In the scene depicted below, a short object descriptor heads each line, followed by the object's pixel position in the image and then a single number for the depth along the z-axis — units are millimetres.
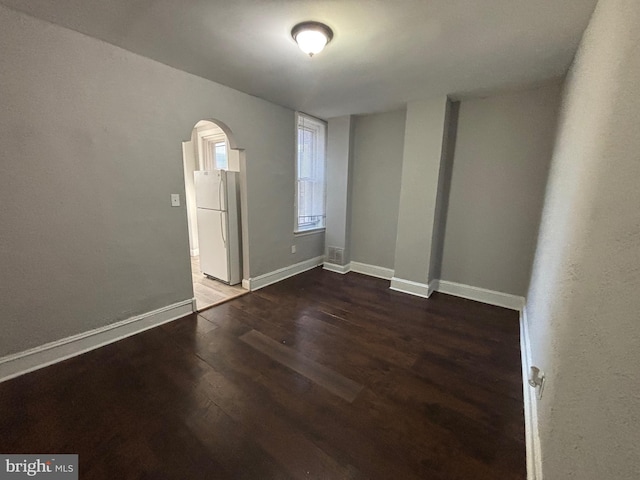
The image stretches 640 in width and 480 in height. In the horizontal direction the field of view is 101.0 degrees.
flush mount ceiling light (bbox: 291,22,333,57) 1737
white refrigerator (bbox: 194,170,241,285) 3342
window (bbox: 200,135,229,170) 4746
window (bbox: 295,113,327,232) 4055
